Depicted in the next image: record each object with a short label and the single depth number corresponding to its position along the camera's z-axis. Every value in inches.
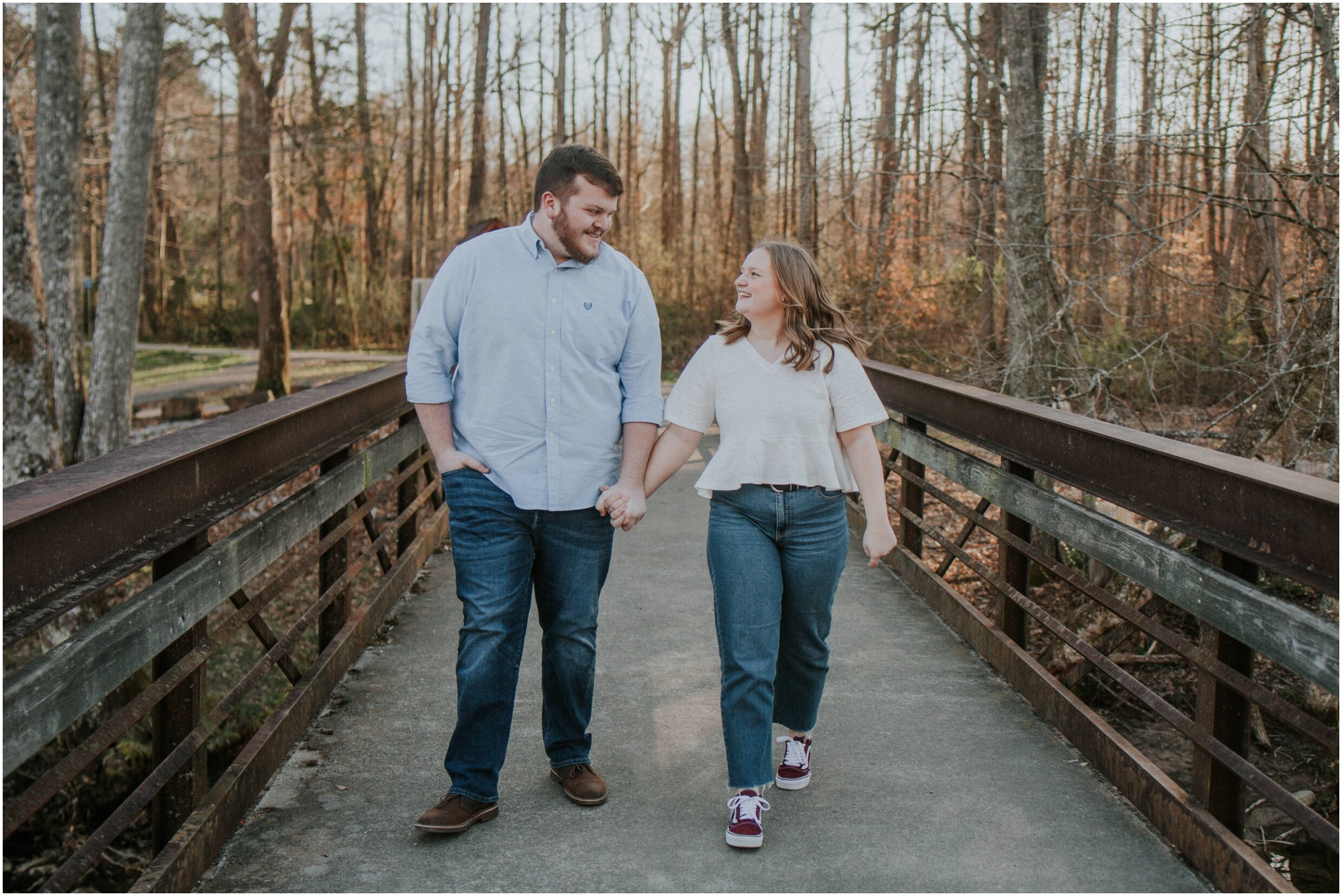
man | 131.0
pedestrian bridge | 106.3
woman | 131.0
